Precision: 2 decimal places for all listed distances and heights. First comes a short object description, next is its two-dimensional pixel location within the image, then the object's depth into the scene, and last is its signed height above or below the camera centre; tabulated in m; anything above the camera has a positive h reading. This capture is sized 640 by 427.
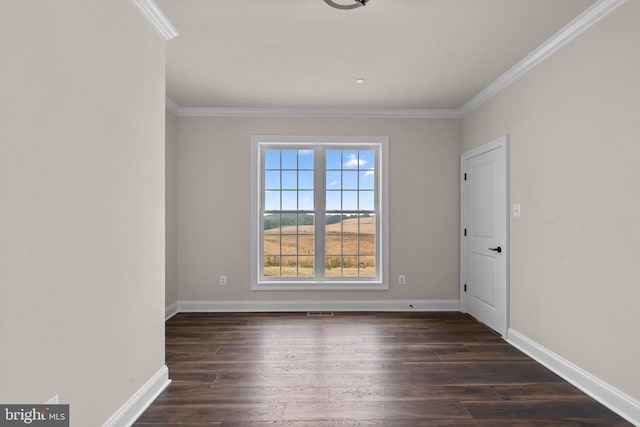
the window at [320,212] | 5.24 -0.02
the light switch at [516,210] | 3.72 +0.01
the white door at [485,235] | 4.01 -0.28
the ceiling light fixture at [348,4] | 2.52 +1.40
